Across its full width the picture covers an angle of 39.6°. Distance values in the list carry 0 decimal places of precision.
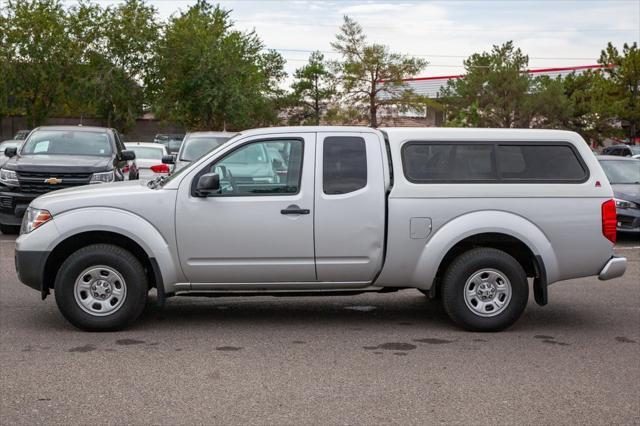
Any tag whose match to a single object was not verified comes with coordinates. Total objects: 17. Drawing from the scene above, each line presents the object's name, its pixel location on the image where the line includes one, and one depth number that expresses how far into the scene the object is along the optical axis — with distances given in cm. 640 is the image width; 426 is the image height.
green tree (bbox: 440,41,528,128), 5550
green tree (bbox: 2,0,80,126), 4988
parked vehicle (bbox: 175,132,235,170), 1750
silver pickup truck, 783
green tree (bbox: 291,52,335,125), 7219
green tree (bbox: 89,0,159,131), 4656
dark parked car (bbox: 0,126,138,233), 1463
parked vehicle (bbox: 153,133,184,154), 4581
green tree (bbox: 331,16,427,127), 6106
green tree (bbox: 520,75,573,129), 5484
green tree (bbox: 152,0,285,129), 3766
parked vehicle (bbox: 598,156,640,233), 1551
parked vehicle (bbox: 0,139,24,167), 2556
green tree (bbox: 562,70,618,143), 5200
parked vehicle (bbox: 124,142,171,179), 2172
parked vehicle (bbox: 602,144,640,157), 3822
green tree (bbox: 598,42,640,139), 5006
